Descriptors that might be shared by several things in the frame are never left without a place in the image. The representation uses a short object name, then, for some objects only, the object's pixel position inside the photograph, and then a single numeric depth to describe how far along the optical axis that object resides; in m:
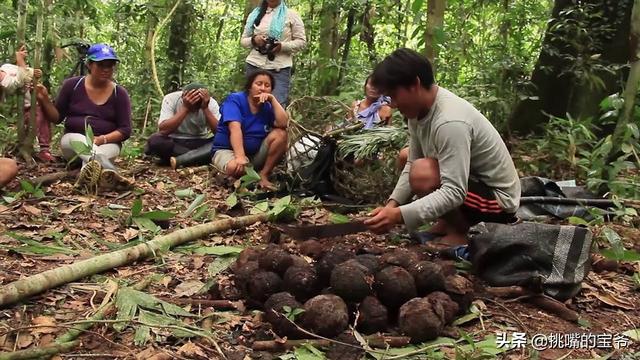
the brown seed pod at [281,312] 2.55
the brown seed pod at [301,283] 2.78
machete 3.75
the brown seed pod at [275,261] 2.93
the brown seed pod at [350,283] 2.70
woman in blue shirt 5.64
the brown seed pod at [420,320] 2.56
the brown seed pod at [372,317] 2.63
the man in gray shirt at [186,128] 6.28
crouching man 3.29
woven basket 4.91
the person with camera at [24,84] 5.44
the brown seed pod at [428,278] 2.81
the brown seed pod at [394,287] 2.71
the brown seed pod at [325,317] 2.53
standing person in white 6.84
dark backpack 3.05
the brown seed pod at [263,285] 2.82
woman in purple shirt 5.65
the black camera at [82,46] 6.51
